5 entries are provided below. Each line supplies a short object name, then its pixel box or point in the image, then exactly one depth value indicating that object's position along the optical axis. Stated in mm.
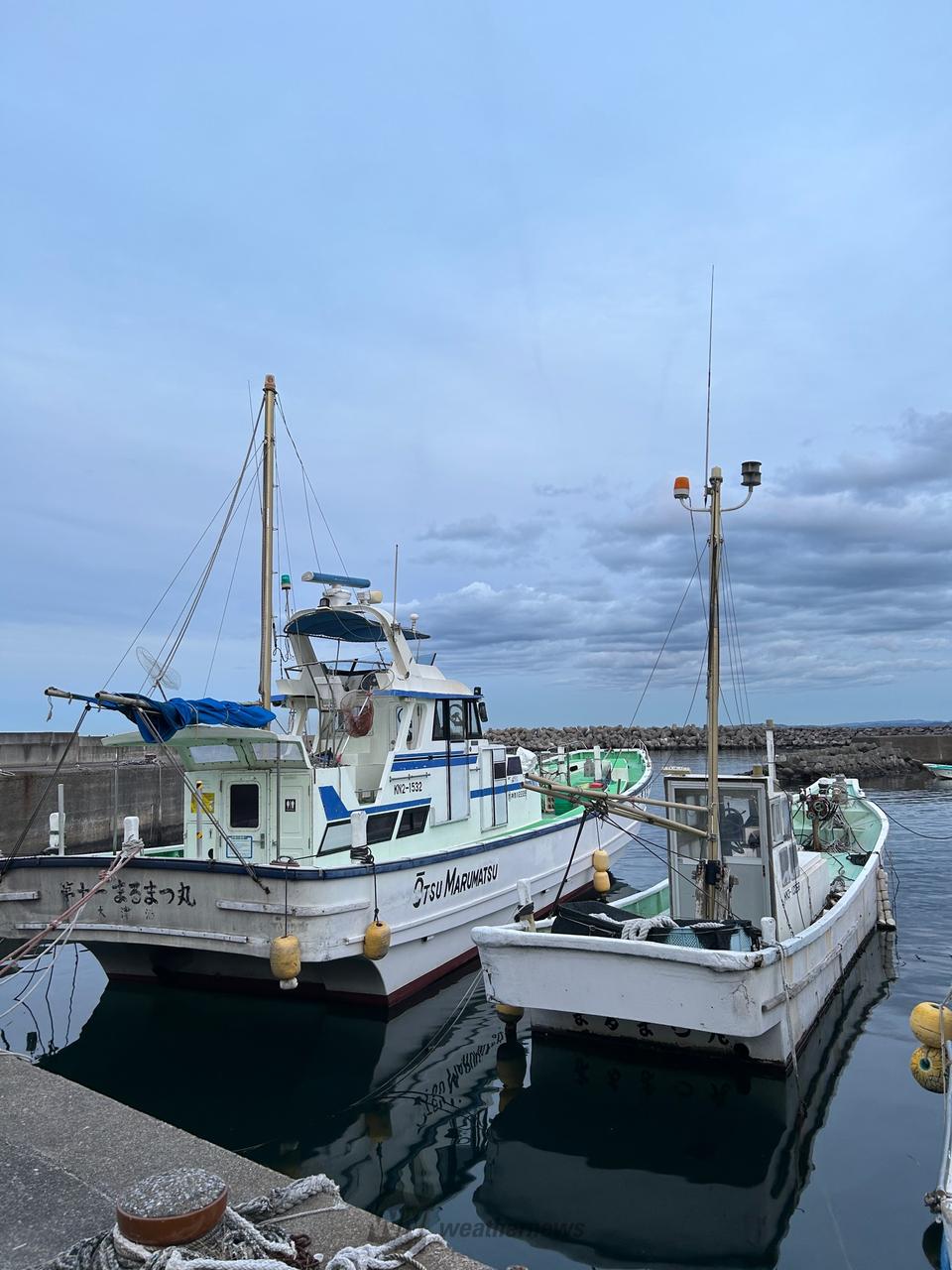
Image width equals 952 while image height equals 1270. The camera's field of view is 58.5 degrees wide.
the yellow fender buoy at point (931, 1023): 6488
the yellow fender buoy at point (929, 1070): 6633
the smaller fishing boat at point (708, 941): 8359
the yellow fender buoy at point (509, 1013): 10094
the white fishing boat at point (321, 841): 10359
